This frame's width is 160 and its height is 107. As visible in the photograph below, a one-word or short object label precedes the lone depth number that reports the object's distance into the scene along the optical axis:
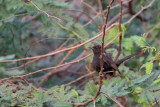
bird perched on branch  9.27
